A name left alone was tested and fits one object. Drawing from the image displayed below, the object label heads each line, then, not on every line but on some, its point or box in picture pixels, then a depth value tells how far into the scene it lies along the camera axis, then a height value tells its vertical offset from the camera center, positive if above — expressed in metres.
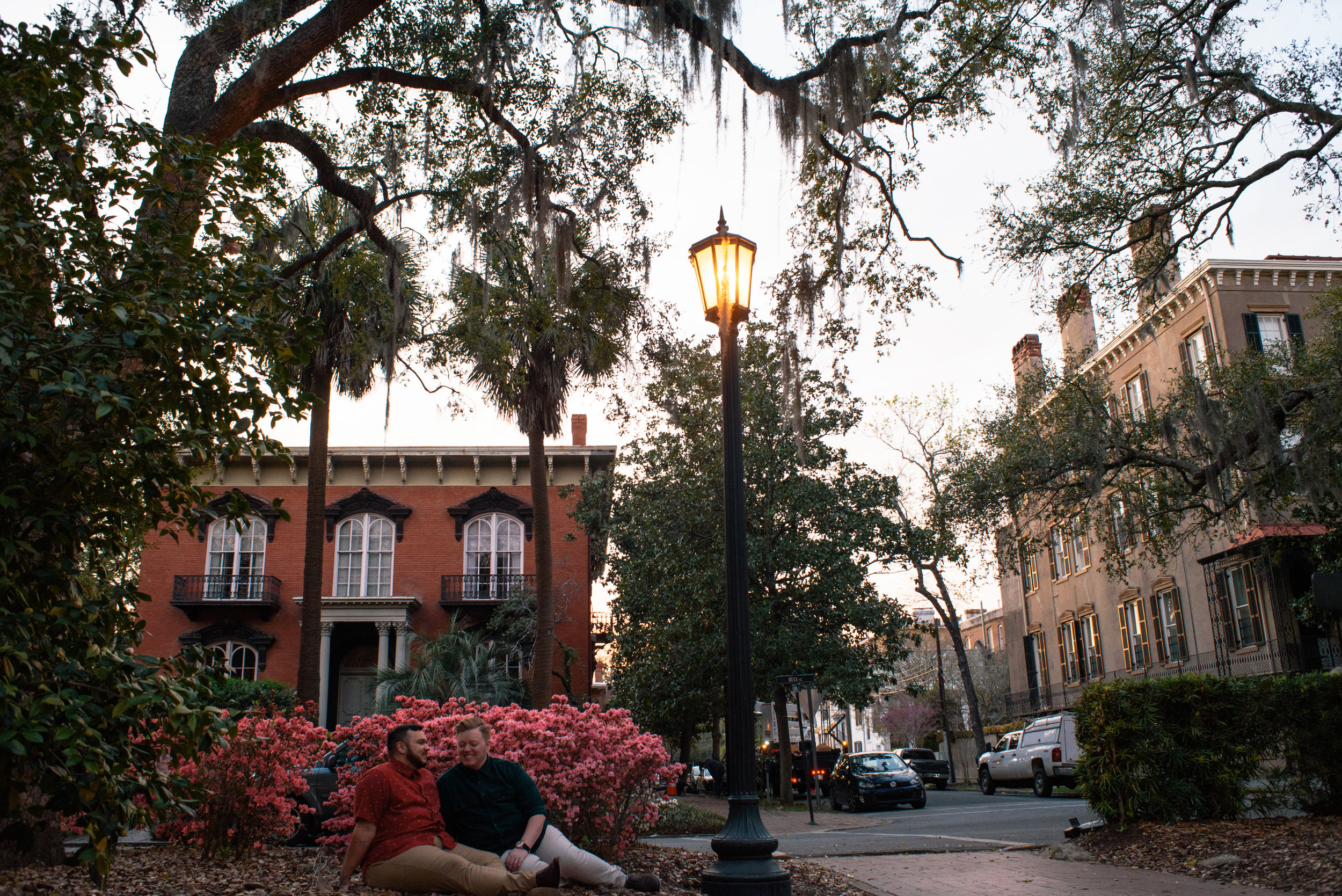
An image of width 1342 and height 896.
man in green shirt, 6.33 -0.60
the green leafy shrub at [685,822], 14.73 -1.72
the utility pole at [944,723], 38.38 -0.82
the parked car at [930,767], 32.00 -2.06
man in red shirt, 5.80 -0.76
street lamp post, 6.41 +0.58
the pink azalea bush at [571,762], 8.23 -0.41
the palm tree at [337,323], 12.70 +5.85
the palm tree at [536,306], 11.13 +4.85
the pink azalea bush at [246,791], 8.58 -0.61
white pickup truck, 23.08 -1.46
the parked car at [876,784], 22.50 -1.80
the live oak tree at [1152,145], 13.35 +7.77
